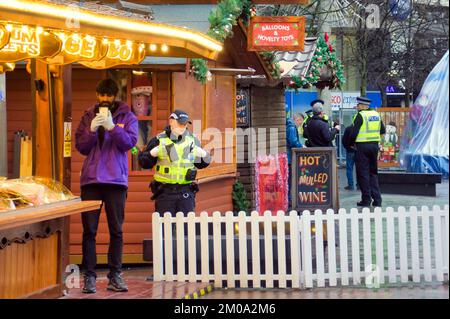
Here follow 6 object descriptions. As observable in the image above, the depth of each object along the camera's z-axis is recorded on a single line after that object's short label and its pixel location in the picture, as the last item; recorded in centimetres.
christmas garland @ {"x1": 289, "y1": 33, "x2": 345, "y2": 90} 1825
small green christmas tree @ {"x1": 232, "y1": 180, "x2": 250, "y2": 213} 1522
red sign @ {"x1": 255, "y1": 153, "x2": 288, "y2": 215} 1662
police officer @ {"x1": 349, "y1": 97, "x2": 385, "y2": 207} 1794
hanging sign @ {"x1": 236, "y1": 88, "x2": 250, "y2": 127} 1742
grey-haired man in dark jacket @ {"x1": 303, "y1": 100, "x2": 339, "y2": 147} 1728
